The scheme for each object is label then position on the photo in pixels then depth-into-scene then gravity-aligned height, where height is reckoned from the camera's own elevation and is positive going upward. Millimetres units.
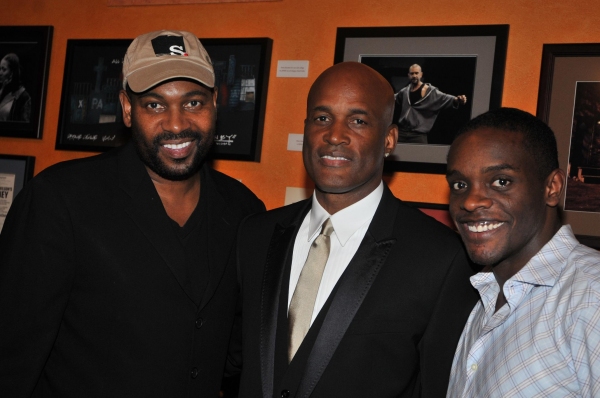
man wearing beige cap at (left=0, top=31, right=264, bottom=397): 1941 -226
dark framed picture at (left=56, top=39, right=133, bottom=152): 3461 +455
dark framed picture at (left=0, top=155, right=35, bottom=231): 3633 +1
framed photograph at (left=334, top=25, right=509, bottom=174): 2789 +620
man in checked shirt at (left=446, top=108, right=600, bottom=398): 1435 -69
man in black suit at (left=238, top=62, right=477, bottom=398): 1821 -190
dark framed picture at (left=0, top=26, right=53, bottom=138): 3658 +539
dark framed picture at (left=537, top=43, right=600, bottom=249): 2604 +444
